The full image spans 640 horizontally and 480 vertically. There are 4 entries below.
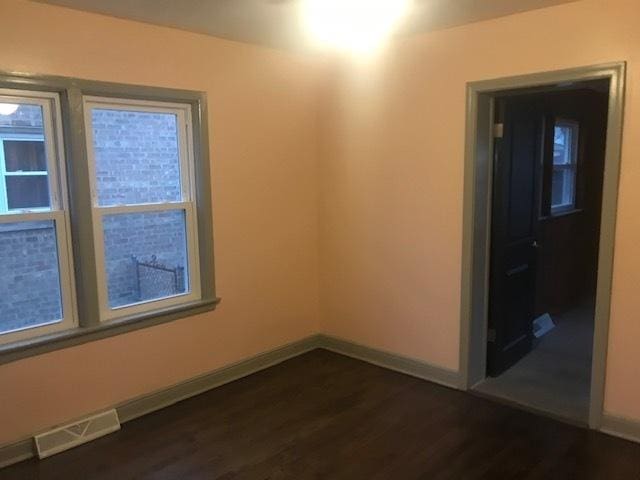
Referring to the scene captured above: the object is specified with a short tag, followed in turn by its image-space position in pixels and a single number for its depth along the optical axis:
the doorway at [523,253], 2.94
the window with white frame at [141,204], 3.15
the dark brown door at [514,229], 3.60
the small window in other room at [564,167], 5.27
